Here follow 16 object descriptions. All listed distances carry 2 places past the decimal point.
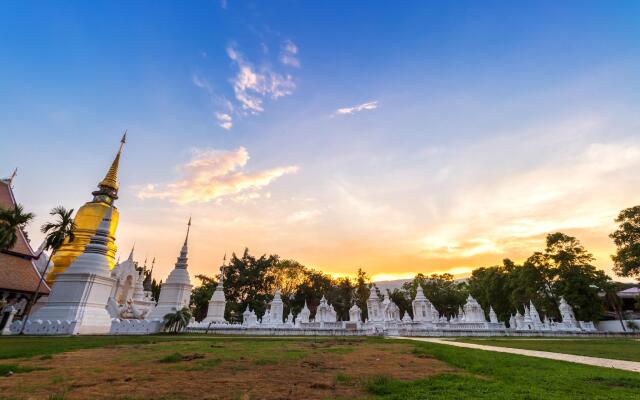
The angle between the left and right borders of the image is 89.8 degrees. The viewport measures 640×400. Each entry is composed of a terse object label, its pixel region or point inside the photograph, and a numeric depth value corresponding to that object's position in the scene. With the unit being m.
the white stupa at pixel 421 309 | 32.00
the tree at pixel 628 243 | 30.19
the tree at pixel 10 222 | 19.81
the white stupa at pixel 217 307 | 35.39
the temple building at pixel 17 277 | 21.42
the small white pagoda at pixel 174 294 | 27.80
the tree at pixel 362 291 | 59.60
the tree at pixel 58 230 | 23.55
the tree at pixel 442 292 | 63.41
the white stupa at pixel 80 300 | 20.56
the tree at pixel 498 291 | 50.81
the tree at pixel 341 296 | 58.81
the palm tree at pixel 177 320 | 24.75
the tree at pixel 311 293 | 58.13
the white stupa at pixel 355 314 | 34.26
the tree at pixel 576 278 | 36.56
